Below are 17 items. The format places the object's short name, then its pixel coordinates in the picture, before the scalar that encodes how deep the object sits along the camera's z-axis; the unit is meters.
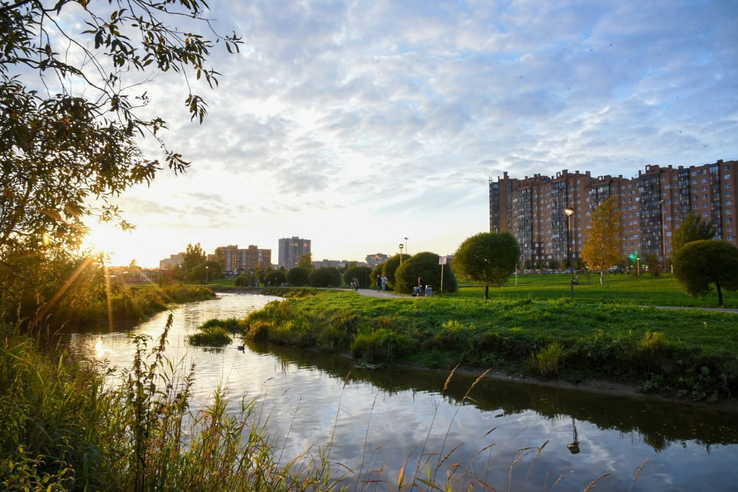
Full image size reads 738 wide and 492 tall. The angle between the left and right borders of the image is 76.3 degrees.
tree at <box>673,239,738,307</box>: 18.67
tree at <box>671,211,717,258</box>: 38.69
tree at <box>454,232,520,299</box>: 27.28
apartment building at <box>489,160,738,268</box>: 95.81
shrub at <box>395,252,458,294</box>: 32.88
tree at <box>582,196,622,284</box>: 41.91
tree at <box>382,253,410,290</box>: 41.45
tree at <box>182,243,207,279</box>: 111.91
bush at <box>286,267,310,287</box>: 71.25
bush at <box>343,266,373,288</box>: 58.31
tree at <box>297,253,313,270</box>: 90.90
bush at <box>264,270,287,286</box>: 77.94
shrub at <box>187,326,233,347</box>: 19.45
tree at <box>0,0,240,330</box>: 3.56
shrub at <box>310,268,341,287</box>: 64.69
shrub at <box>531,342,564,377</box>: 12.06
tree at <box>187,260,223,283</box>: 100.31
